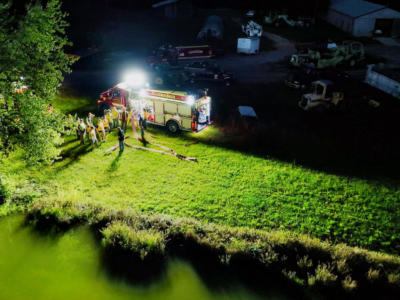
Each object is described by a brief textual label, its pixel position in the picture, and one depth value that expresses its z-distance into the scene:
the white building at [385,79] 22.66
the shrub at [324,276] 8.93
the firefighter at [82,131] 15.92
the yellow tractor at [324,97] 20.06
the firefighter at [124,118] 17.72
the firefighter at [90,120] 16.27
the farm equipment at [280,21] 47.69
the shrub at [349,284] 8.71
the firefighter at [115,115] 17.87
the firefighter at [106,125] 16.96
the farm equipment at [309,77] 24.69
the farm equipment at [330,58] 29.23
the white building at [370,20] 40.31
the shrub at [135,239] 10.05
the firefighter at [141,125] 17.20
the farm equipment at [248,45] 34.91
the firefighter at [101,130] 16.17
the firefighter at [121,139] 15.20
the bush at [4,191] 11.85
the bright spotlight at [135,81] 18.91
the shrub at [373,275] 9.01
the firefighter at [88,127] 16.12
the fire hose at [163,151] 15.08
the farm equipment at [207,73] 25.64
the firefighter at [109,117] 17.56
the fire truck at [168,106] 16.86
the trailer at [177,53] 31.84
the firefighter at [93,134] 15.91
